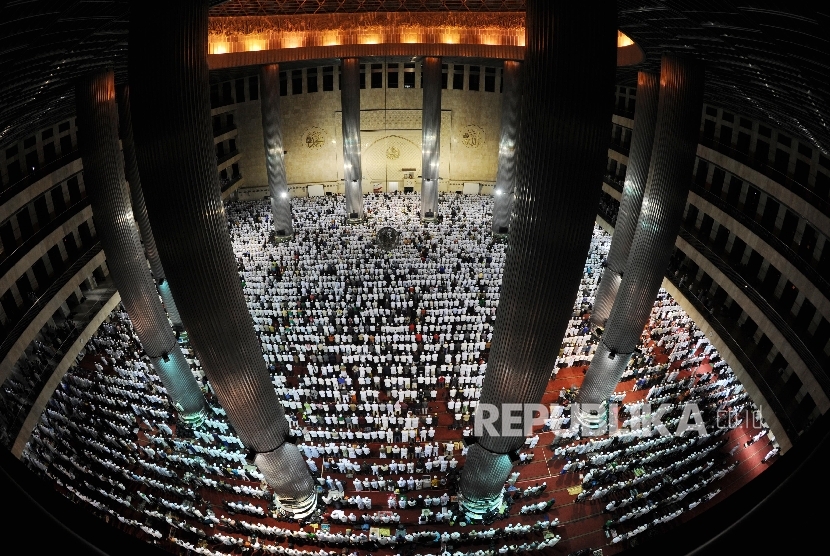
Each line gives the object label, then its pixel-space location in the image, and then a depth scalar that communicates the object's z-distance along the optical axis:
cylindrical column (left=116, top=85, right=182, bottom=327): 23.92
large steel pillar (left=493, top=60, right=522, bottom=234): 35.84
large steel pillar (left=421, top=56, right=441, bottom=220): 37.72
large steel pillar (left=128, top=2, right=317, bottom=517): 11.59
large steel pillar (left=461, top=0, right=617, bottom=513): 10.84
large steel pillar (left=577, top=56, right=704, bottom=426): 18.77
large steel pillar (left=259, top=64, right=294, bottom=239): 36.94
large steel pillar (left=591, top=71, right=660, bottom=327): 24.00
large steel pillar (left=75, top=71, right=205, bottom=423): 19.09
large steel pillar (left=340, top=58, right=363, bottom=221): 36.91
